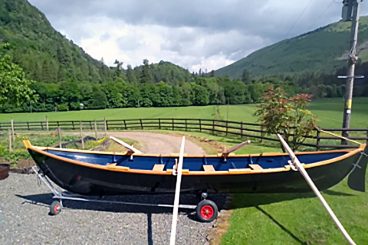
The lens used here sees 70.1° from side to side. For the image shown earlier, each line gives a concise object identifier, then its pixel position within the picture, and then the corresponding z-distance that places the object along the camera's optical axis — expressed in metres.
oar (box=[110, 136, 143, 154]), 5.56
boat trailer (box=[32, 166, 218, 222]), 4.93
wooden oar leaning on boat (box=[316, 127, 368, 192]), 5.40
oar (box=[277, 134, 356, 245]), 3.21
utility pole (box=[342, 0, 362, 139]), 7.73
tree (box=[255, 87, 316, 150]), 8.49
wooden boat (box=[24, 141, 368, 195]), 4.87
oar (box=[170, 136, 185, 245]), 3.03
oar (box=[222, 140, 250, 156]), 5.63
